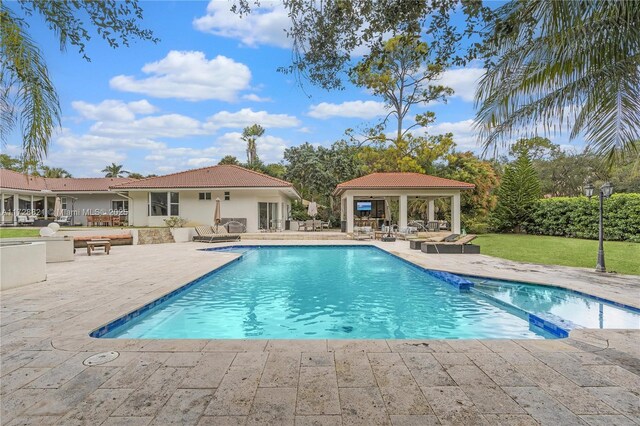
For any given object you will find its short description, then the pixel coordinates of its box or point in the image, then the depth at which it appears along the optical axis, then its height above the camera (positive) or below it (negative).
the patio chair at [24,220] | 23.05 +0.01
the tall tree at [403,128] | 28.70 +8.01
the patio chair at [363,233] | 19.73 -0.95
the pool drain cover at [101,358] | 3.53 -1.47
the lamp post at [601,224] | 9.12 -0.27
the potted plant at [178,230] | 18.30 -0.60
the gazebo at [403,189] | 21.50 +1.76
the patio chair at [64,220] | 22.75 -0.01
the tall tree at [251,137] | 44.12 +10.50
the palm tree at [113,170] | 48.75 +7.03
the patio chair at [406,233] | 19.64 -0.96
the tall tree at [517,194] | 23.78 +1.51
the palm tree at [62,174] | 44.60 +6.24
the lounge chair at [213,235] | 18.28 -0.89
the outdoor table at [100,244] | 12.84 -0.92
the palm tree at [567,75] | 2.73 +1.56
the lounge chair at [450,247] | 13.58 -1.23
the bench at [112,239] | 13.04 -0.83
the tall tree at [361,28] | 2.90 +1.71
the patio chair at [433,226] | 23.36 -0.65
